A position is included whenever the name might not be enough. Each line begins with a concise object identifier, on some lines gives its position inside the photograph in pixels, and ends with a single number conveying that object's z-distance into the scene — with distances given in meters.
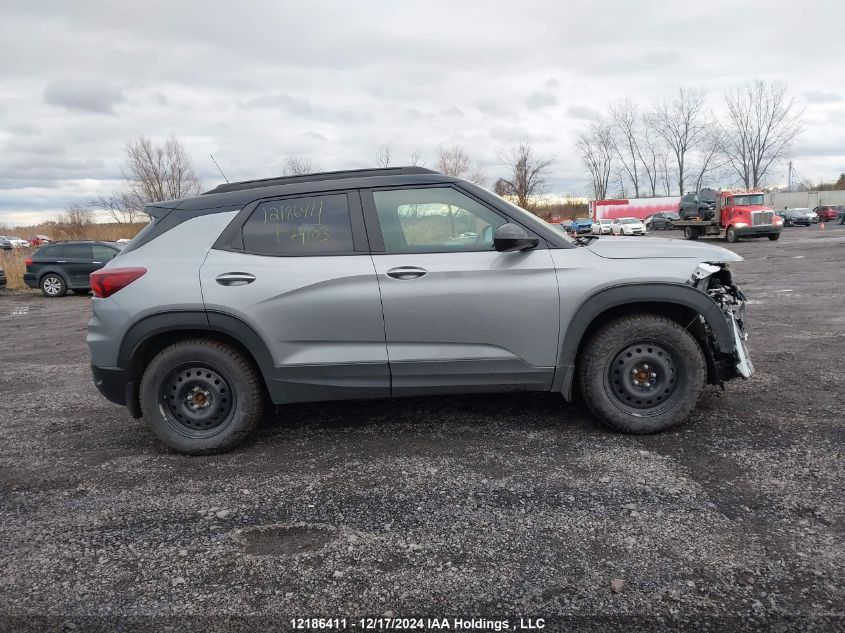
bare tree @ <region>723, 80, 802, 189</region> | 66.64
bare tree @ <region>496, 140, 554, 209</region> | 48.25
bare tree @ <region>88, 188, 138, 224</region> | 39.31
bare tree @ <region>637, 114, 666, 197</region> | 78.75
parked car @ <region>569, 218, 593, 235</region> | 51.52
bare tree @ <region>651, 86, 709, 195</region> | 70.25
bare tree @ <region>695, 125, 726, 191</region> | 70.56
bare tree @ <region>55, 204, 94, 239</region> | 42.62
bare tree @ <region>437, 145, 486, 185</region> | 42.88
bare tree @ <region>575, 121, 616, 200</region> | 81.56
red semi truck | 26.42
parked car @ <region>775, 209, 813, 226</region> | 46.78
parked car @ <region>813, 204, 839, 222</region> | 51.42
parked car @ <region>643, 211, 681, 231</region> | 49.47
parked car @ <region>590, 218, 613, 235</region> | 44.04
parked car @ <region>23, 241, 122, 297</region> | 17.19
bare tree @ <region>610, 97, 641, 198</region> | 77.25
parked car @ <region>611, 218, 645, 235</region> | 41.34
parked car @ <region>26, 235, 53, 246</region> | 47.43
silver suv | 3.63
